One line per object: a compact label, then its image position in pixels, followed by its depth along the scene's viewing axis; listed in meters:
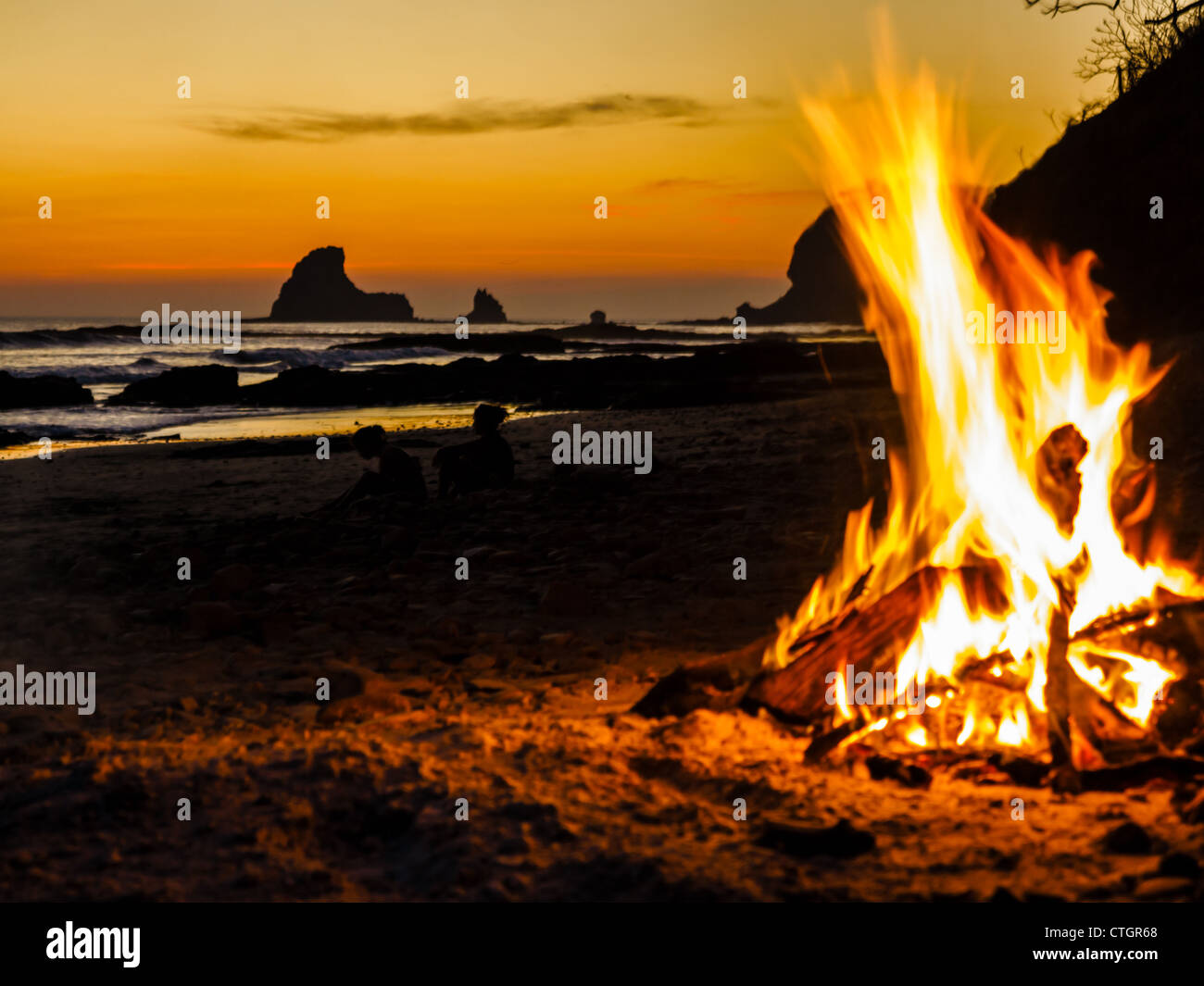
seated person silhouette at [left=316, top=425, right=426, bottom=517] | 10.91
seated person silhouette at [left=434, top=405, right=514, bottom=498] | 11.67
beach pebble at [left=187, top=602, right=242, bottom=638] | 6.80
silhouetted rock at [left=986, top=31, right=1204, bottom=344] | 11.62
